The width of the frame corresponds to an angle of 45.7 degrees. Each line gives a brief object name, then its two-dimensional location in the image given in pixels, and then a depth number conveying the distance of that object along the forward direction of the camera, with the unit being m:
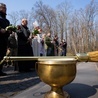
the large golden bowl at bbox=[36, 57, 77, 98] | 1.52
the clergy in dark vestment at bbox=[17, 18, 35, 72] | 3.62
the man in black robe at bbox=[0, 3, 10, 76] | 3.04
